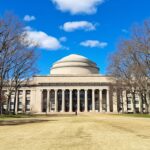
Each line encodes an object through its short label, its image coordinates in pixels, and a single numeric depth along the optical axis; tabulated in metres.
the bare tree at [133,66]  56.38
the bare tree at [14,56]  41.12
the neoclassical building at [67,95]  123.50
